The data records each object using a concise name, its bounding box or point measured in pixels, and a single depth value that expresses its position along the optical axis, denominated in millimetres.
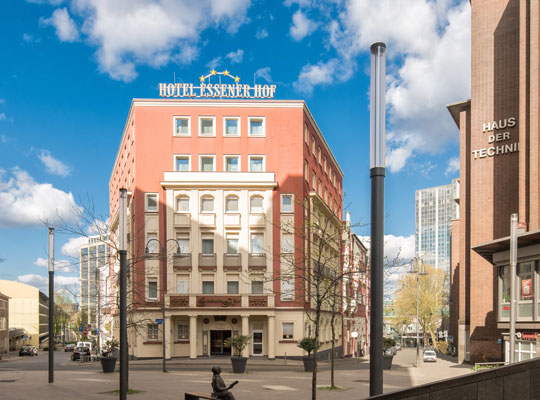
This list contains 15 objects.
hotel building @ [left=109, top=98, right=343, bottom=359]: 46969
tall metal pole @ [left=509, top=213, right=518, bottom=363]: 20408
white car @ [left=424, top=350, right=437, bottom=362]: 52969
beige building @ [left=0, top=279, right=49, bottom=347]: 117812
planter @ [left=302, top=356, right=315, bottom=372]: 33156
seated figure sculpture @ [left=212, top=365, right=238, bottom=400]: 12977
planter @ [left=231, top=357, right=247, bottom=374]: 30578
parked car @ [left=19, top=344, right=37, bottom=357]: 74250
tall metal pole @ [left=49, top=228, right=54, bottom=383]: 21234
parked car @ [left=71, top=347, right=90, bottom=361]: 50606
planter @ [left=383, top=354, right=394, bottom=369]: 34266
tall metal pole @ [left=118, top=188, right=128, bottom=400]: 14977
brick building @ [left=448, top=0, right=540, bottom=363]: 34344
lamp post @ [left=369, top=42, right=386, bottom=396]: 7172
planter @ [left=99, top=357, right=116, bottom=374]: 29047
